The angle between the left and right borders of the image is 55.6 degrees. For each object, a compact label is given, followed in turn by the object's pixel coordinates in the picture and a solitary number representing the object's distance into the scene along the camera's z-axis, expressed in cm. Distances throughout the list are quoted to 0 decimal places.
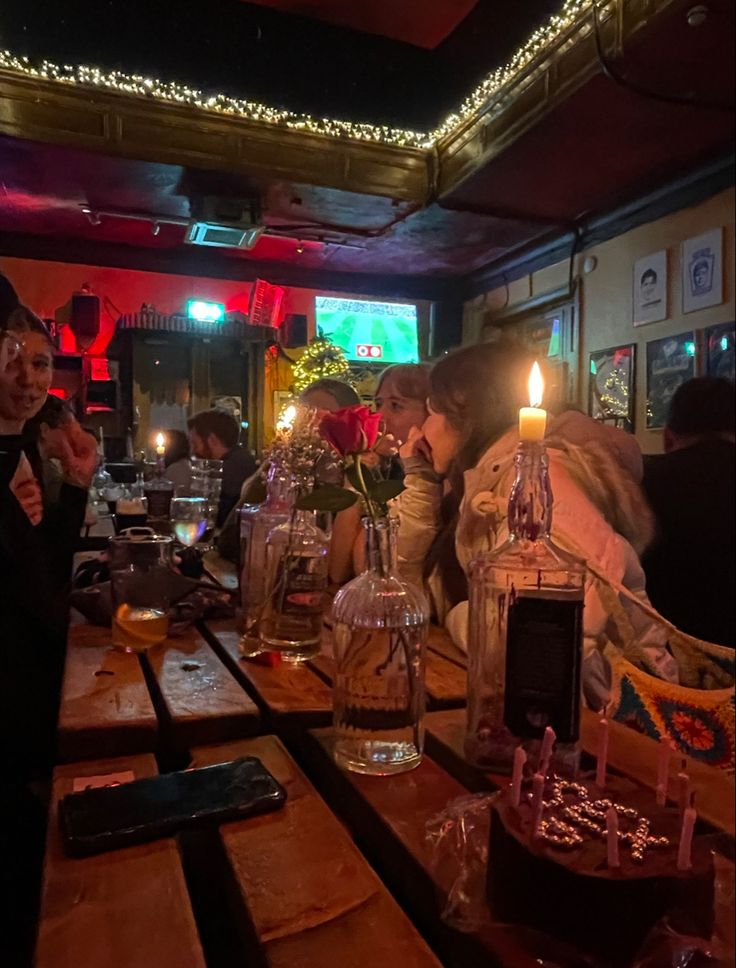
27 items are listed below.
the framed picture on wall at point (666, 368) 220
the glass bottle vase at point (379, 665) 66
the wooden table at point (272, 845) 42
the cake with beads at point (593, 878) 39
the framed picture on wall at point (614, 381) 216
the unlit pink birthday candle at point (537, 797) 44
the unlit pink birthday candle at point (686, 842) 40
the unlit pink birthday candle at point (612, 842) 40
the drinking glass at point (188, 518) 109
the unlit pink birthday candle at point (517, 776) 47
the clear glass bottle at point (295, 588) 95
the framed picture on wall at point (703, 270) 214
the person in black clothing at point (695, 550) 165
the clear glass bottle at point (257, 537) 100
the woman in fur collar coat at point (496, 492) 99
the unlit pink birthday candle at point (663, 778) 50
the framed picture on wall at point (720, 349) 213
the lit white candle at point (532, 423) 62
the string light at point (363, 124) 212
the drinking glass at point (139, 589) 98
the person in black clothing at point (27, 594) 89
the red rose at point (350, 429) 73
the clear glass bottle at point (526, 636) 60
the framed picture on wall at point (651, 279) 220
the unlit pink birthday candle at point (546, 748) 51
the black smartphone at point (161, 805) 52
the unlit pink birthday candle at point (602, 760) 54
